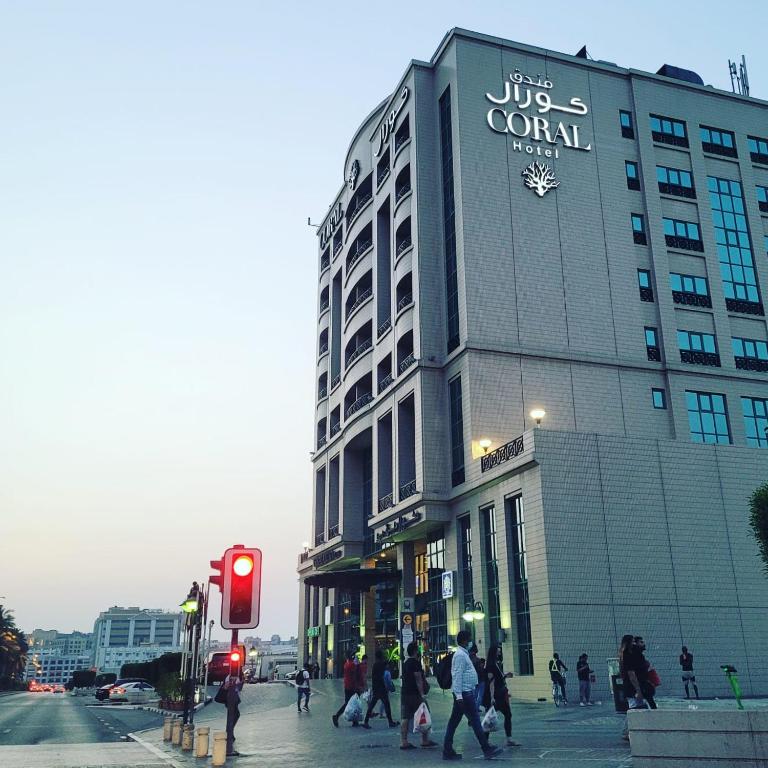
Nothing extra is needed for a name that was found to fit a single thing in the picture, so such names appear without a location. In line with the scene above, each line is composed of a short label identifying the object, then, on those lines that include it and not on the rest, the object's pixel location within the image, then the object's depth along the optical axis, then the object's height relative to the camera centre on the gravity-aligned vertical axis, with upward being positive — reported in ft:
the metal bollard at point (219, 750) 49.37 -5.93
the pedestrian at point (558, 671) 94.07 -3.28
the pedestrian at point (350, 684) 73.46 -3.38
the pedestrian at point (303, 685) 95.54 -4.48
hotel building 107.86 +44.70
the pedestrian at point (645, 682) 51.01 -2.52
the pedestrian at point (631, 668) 50.65 -1.64
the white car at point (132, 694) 169.49 -9.23
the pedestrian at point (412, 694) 53.78 -3.19
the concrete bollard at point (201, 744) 55.01 -6.22
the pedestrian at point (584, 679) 90.99 -3.99
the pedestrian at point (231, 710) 54.44 -4.14
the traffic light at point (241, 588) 39.58 +2.72
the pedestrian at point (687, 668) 92.93 -3.00
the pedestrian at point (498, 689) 53.36 -2.89
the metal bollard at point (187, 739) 59.88 -6.38
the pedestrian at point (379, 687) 65.57 -3.26
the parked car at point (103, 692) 173.99 -8.96
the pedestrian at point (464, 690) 44.06 -2.39
